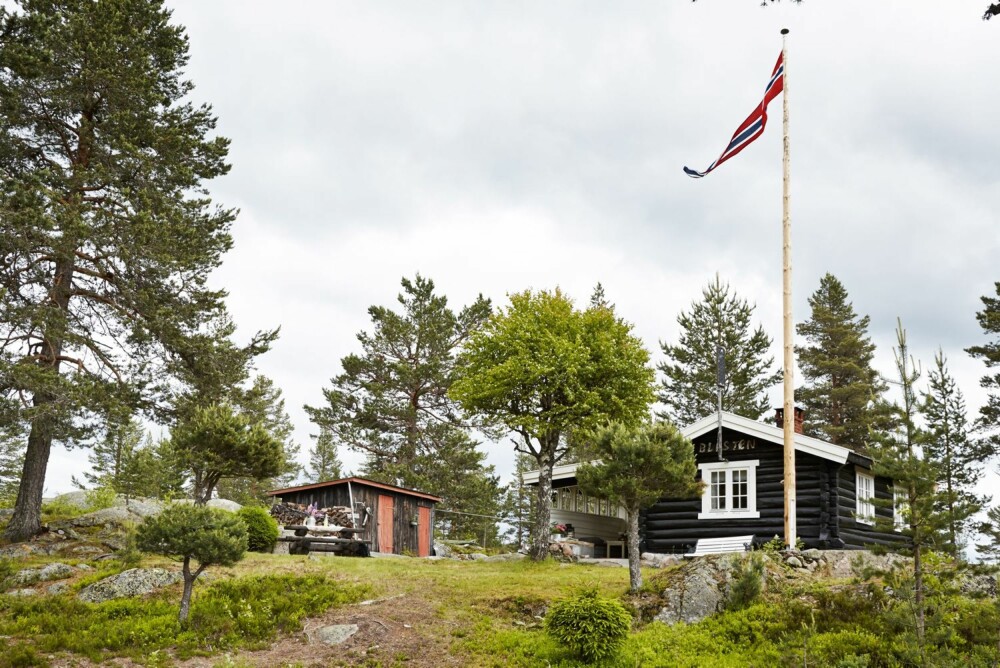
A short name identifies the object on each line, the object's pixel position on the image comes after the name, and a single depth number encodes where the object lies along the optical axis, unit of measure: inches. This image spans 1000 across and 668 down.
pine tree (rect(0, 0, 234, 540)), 809.5
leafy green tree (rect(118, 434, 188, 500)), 1359.5
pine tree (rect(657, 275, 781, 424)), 1641.2
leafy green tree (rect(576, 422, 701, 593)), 689.6
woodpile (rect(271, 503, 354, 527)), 1080.2
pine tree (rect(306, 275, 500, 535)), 1595.7
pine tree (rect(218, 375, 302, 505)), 1934.9
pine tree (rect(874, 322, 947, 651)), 462.3
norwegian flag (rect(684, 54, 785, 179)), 793.6
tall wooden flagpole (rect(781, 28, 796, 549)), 713.6
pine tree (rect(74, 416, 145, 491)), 1541.2
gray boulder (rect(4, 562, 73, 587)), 716.7
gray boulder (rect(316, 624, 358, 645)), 606.2
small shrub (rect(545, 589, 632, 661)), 550.3
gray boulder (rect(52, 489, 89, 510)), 1167.3
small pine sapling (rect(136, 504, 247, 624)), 627.5
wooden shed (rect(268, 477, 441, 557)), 1122.7
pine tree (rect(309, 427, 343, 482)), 2089.8
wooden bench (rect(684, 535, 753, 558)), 964.4
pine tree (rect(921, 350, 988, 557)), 464.1
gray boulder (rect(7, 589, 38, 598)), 686.5
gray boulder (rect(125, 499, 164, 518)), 968.9
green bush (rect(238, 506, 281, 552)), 914.1
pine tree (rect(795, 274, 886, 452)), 1684.3
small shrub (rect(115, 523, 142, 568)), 749.3
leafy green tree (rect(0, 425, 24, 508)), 1717.5
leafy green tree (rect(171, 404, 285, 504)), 890.1
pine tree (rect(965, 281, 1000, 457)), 1282.0
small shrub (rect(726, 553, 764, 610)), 603.2
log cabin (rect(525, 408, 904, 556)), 951.0
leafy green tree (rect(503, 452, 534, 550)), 2131.0
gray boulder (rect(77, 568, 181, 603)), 692.7
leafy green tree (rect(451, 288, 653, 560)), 1064.8
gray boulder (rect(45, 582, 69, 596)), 699.4
